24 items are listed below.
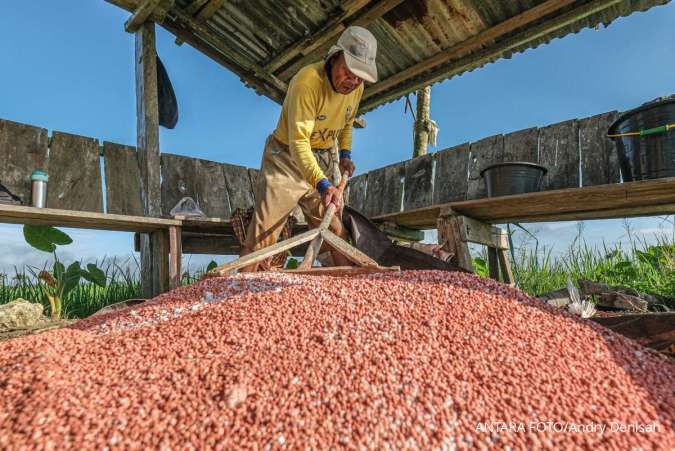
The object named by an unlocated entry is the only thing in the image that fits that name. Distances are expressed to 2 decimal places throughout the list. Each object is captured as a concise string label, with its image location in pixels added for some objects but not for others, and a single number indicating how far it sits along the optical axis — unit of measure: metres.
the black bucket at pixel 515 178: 2.90
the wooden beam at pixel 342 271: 1.85
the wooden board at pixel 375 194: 4.59
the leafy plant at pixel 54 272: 2.90
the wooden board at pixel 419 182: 4.10
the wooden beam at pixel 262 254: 1.96
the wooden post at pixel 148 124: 3.41
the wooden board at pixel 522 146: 3.39
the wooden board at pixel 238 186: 4.45
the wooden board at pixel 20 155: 3.12
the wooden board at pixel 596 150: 2.96
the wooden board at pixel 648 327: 1.31
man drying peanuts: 2.34
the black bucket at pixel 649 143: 2.25
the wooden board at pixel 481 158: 3.62
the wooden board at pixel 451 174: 3.81
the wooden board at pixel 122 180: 3.56
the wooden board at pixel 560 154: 3.13
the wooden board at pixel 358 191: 4.83
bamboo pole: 5.45
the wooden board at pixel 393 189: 4.39
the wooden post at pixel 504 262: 3.40
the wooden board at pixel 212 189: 4.20
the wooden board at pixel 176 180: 3.94
